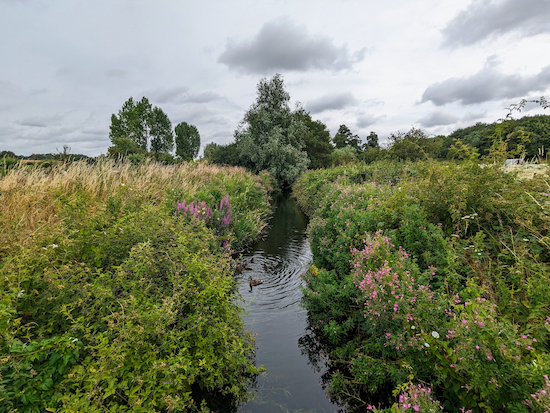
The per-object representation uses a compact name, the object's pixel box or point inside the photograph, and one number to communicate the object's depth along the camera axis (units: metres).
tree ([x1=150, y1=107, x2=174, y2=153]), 51.81
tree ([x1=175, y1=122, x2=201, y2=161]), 66.32
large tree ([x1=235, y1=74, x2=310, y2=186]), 28.39
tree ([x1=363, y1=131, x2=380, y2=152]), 91.50
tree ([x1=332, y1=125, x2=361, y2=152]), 92.06
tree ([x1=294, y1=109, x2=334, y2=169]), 41.98
